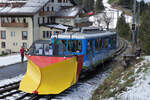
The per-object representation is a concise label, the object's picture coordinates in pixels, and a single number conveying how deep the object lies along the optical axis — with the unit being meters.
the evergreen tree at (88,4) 124.44
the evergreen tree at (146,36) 18.67
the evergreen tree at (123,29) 53.99
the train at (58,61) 12.12
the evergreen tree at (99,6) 124.00
